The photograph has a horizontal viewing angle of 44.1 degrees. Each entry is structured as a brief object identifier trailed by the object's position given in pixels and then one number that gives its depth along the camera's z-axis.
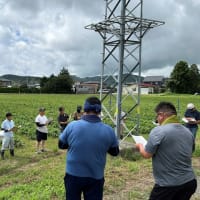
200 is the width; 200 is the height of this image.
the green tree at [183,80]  64.56
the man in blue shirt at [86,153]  2.74
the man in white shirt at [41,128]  8.22
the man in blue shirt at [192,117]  7.93
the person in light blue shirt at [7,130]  7.59
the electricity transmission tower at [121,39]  7.13
